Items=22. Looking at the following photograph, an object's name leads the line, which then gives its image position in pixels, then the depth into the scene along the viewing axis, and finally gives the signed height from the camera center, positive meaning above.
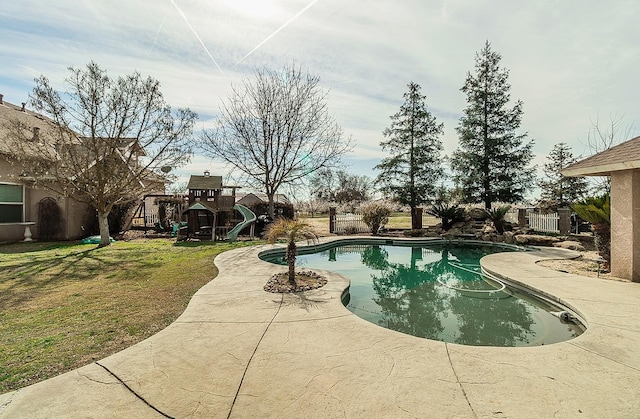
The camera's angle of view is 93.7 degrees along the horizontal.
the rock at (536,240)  11.73 -1.18
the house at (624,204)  6.05 +0.14
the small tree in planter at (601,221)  7.21 -0.25
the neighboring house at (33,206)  11.48 +0.15
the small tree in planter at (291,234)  6.20 -0.50
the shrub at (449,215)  15.82 -0.24
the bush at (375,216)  16.28 -0.31
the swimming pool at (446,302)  4.52 -1.85
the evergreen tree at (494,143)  19.97 +4.48
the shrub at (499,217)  14.23 -0.32
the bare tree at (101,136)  10.49 +2.85
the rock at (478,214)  15.96 -0.19
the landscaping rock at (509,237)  13.01 -1.19
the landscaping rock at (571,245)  10.45 -1.26
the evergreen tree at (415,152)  19.06 +3.72
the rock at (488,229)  14.38 -0.92
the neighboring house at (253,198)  23.88 +1.10
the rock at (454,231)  15.36 -1.08
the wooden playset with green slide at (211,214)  13.82 -0.21
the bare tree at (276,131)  16.03 +4.31
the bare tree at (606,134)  14.51 +3.85
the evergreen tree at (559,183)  19.56 +1.87
